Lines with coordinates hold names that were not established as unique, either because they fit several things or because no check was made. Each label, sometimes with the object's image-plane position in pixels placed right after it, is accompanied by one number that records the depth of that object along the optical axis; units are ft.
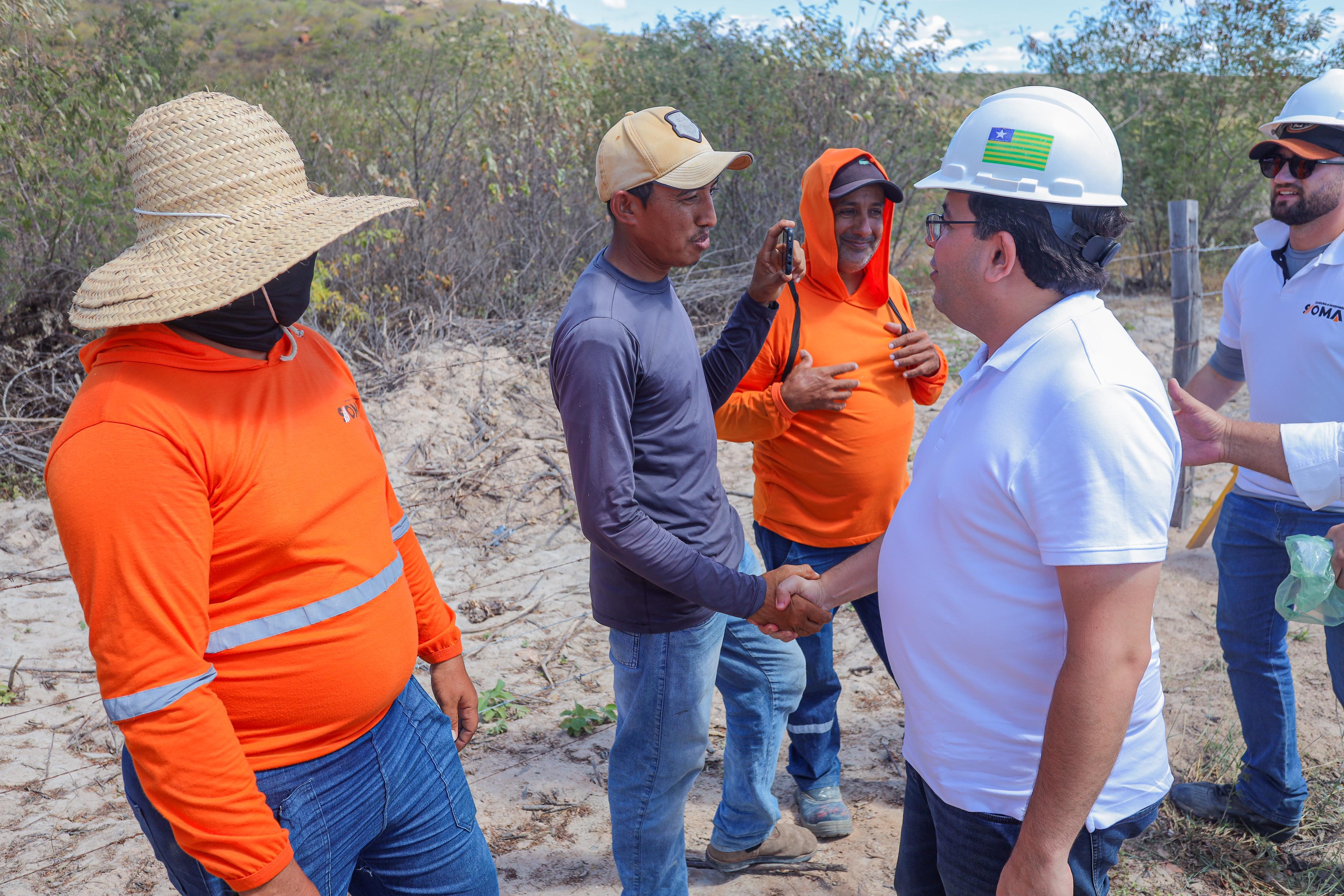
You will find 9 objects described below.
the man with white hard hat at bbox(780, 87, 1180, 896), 4.58
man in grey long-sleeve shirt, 6.92
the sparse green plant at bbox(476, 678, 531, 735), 13.12
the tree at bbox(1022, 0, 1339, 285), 36.94
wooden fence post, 17.17
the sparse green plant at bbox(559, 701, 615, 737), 12.78
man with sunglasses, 9.15
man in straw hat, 4.69
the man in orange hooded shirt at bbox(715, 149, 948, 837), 9.98
